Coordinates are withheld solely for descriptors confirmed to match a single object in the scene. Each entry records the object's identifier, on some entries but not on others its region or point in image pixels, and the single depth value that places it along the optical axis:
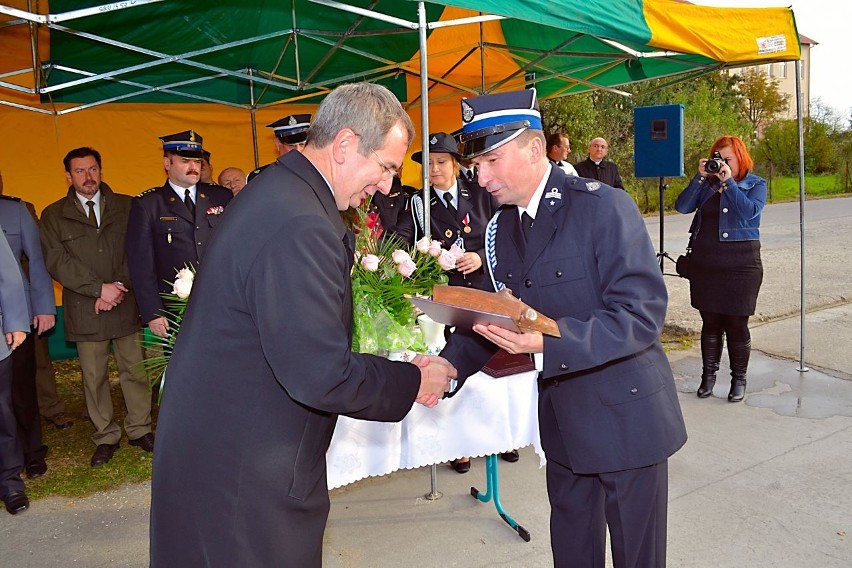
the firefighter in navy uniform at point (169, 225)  4.58
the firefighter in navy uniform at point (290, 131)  4.44
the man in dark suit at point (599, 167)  9.18
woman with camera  5.13
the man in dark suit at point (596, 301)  2.01
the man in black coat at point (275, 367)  1.50
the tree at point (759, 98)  36.91
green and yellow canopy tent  4.85
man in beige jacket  4.77
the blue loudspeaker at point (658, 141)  9.44
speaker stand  8.90
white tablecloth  2.78
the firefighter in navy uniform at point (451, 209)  4.69
